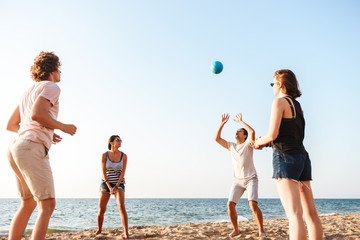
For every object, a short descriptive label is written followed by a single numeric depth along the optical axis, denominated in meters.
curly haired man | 2.79
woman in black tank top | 2.88
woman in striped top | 6.34
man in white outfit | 5.95
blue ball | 7.96
